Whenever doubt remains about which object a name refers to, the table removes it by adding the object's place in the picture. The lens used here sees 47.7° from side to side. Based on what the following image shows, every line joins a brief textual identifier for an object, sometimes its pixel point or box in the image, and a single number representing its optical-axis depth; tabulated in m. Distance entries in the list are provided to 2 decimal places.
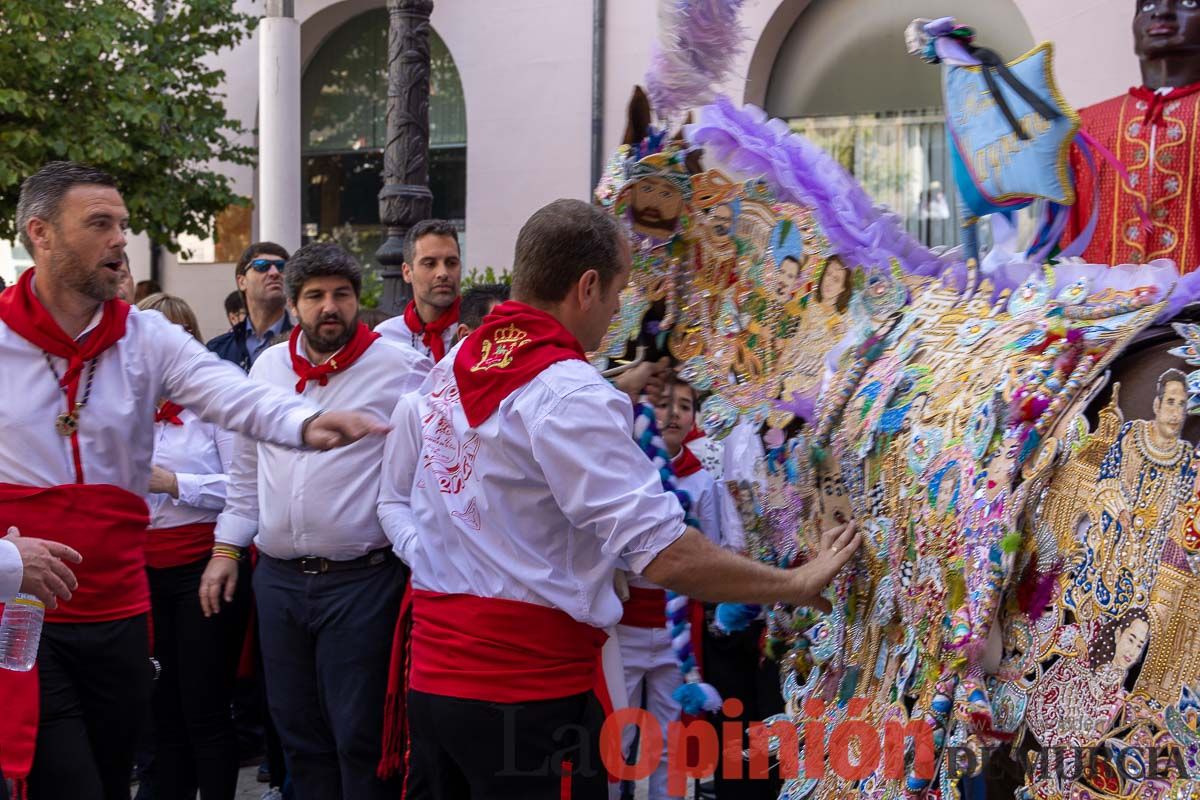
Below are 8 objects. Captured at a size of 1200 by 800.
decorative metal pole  6.05
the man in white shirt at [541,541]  2.80
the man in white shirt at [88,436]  3.53
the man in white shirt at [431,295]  5.32
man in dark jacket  6.34
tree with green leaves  9.92
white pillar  8.70
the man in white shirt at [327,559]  4.34
